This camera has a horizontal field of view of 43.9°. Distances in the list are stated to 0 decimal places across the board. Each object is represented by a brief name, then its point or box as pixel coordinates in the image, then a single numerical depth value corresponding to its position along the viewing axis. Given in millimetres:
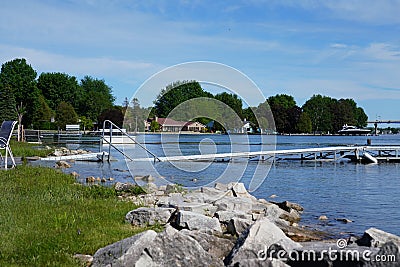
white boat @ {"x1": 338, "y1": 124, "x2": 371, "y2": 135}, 143062
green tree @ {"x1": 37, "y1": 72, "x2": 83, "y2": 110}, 98312
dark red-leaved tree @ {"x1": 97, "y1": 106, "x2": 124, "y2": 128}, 56241
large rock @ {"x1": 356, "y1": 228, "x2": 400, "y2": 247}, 6368
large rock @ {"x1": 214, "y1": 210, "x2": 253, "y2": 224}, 9696
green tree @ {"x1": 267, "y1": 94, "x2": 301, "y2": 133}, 91325
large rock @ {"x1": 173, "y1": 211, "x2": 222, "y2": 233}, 8077
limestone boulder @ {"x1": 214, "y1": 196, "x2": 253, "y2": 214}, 11594
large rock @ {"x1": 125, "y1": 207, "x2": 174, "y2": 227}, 8400
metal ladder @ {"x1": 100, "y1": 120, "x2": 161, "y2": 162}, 21484
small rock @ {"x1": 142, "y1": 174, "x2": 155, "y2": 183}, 16538
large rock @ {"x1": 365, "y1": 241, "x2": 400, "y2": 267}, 4695
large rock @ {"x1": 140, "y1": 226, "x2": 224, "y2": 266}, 5461
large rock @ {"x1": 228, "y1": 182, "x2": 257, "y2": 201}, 14562
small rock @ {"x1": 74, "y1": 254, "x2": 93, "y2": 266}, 5902
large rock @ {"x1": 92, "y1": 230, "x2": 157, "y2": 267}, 5504
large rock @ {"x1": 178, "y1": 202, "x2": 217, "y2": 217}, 10406
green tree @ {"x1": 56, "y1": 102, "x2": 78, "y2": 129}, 77375
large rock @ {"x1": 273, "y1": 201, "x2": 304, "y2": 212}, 14062
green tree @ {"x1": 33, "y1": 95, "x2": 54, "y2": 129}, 70250
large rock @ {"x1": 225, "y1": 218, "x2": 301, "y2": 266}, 5664
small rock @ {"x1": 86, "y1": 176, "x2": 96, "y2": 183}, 16420
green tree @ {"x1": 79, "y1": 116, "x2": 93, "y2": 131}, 88500
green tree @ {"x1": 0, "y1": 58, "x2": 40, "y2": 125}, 56150
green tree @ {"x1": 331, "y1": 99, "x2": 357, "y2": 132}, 155250
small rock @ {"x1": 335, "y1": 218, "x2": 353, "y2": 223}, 13172
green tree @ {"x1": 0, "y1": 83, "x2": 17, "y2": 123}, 47688
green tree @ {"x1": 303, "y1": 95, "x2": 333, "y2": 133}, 147650
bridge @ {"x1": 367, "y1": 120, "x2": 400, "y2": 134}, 146038
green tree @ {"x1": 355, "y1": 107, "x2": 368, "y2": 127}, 166750
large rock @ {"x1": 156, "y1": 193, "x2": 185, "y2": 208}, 10531
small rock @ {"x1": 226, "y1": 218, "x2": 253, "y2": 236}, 8336
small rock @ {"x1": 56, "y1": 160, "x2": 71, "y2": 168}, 21120
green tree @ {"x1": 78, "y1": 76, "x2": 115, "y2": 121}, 100438
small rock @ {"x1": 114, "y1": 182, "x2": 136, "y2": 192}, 13093
